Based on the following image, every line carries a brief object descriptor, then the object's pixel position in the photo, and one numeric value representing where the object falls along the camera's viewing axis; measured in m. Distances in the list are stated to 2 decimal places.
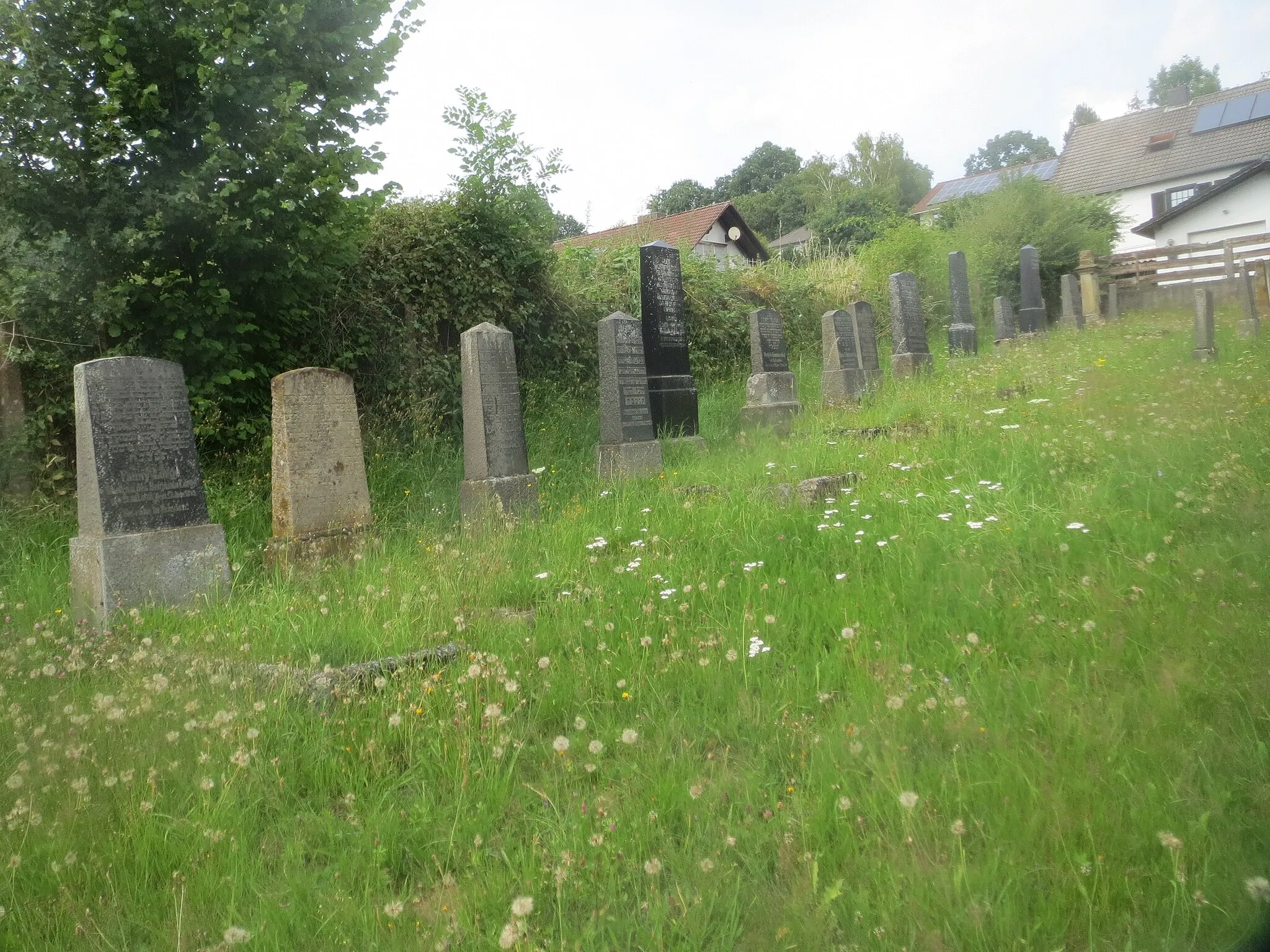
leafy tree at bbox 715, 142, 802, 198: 61.53
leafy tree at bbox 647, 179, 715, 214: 59.94
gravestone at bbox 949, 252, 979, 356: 17.31
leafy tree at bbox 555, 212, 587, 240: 46.66
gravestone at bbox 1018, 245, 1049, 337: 19.98
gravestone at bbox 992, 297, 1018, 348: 18.44
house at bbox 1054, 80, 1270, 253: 16.44
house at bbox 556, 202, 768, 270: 35.47
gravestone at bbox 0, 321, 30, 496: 8.04
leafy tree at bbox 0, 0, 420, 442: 7.22
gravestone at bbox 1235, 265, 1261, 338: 12.76
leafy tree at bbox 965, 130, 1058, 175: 72.06
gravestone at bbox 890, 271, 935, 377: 15.03
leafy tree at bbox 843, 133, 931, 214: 53.47
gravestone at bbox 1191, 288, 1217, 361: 10.45
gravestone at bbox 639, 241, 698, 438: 10.96
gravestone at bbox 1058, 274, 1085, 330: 20.41
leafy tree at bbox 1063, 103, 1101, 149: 57.09
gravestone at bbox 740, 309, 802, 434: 11.73
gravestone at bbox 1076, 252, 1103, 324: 20.39
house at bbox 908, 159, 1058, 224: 46.78
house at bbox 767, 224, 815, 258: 50.21
